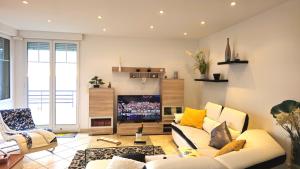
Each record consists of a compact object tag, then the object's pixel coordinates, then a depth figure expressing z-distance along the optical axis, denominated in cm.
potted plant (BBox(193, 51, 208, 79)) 543
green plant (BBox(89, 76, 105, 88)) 557
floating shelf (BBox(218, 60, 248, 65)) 387
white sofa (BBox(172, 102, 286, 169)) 207
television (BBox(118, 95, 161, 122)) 561
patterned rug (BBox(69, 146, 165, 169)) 345
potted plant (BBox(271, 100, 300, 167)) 241
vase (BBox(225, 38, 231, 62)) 425
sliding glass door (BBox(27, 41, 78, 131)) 554
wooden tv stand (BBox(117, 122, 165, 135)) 542
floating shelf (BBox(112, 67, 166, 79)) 574
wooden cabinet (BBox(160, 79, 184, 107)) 571
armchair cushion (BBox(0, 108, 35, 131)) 405
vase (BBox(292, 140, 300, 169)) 255
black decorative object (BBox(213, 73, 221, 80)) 485
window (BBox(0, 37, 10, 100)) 488
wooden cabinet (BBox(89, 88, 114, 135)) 539
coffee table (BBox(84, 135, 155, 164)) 344
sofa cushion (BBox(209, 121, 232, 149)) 328
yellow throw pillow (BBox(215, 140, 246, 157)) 260
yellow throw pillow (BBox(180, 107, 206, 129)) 452
